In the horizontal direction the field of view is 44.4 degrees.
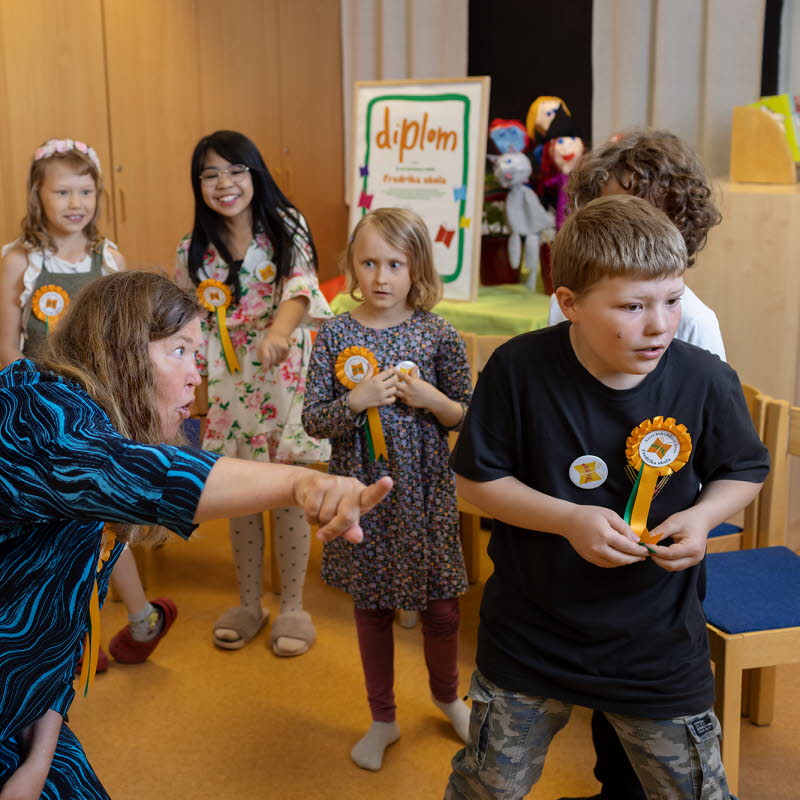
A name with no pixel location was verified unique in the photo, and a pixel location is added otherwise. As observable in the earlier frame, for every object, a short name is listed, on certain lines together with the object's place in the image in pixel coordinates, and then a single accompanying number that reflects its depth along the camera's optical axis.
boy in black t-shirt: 1.34
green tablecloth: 3.11
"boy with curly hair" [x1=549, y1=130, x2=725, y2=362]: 1.66
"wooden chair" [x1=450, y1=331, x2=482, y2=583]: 2.97
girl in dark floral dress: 2.11
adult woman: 0.91
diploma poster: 3.34
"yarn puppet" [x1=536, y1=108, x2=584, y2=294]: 3.36
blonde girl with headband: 2.59
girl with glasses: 2.52
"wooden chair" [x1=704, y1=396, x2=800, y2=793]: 1.81
